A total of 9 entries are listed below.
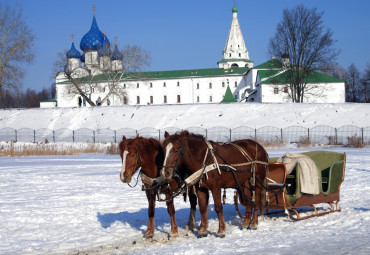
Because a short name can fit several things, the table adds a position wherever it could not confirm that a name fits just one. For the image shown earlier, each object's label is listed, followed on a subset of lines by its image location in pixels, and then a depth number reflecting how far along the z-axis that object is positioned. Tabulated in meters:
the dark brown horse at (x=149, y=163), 8.30
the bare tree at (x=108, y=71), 67.56
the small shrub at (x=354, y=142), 32.31
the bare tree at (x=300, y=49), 56.69
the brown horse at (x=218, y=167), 8.21
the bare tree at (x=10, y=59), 55.44
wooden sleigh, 9.79
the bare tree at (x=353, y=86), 99.41
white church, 99.22
